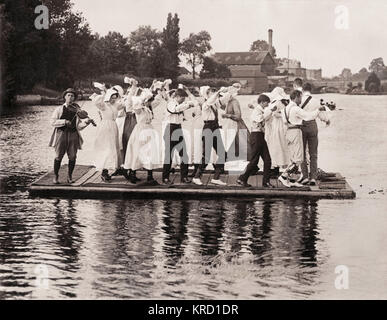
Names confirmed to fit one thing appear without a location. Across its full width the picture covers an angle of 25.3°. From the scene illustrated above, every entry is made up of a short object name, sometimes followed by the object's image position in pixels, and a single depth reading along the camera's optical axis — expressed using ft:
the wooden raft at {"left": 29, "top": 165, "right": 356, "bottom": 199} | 52.13
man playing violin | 52.70
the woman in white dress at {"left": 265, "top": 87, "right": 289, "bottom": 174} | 56.13
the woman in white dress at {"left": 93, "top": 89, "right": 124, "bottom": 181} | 55.26
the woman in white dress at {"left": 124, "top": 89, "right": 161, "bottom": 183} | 53.62
